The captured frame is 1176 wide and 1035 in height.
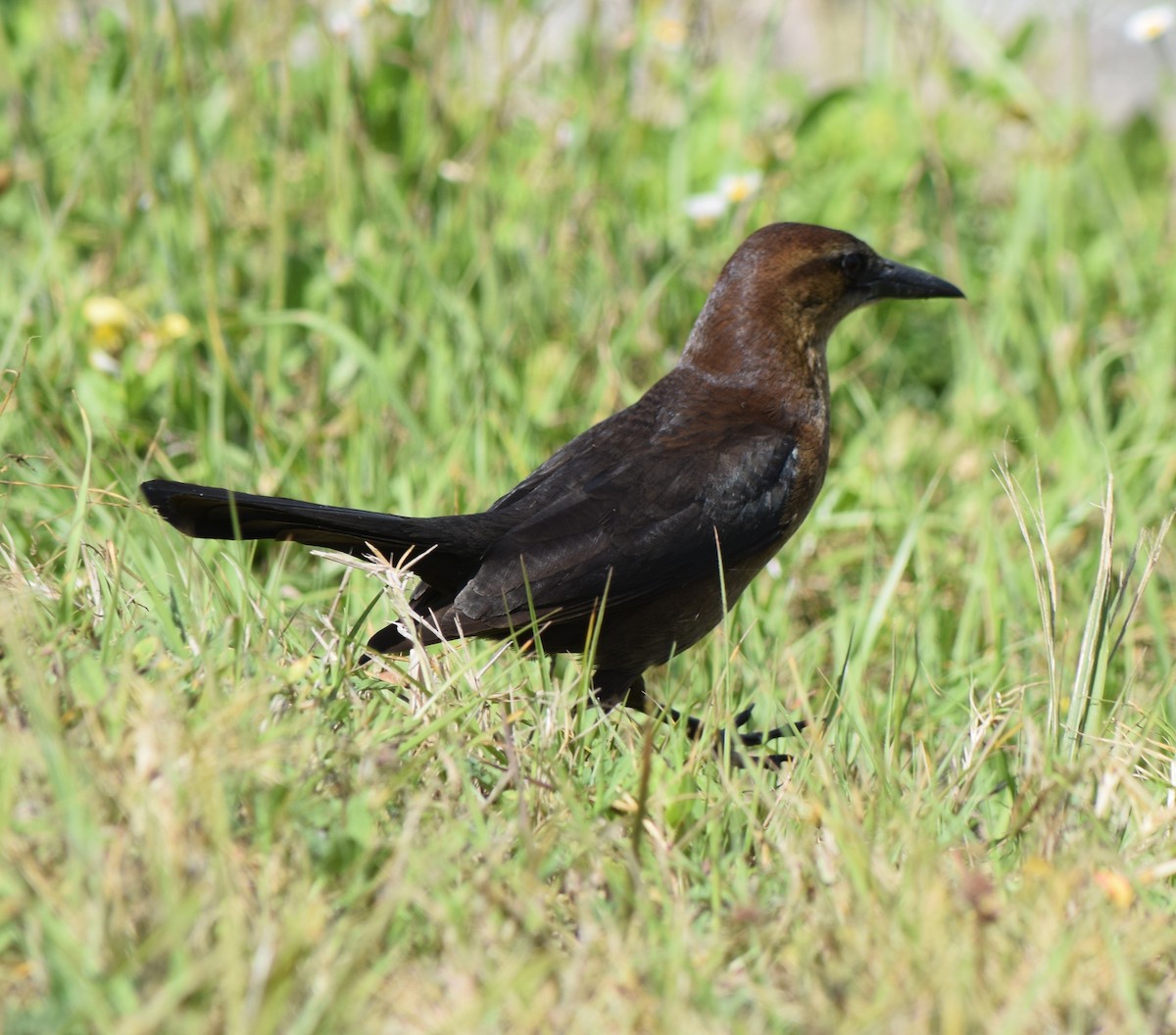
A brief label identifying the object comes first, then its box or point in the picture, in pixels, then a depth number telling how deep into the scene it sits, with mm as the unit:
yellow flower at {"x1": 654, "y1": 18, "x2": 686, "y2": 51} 10422
